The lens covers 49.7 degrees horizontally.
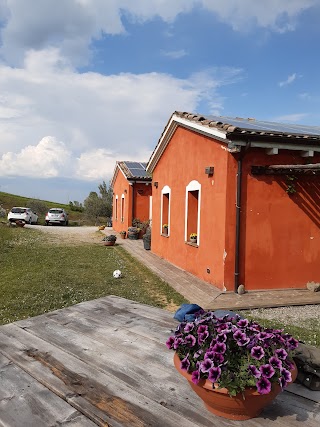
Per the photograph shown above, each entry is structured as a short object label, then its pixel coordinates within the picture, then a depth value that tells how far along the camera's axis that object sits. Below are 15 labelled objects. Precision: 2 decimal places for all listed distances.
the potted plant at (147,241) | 14.11
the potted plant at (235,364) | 1.51
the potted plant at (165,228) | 11.94
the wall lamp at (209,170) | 7.93
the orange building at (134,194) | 18.56
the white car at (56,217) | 29.98
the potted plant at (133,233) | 17.73
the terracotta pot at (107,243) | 15.49
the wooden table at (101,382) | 1.65
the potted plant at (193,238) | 9.21
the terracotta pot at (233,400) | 1.55
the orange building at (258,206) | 7.21
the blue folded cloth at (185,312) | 2.89
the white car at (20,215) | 26.99
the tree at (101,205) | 33.78
